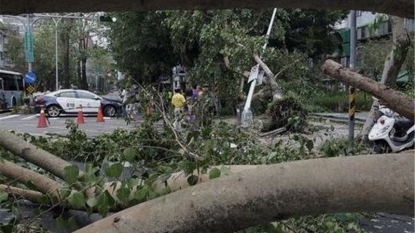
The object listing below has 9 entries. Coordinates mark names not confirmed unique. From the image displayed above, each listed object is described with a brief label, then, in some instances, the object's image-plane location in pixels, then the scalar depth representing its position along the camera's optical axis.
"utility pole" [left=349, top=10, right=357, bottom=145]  9.47
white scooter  9.23
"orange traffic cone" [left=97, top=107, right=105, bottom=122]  22.06
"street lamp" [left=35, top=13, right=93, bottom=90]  43.00
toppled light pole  13.87
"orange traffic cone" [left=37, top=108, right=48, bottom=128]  19.39
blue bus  30.21
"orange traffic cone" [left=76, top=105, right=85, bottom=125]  20.42
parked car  26.11
